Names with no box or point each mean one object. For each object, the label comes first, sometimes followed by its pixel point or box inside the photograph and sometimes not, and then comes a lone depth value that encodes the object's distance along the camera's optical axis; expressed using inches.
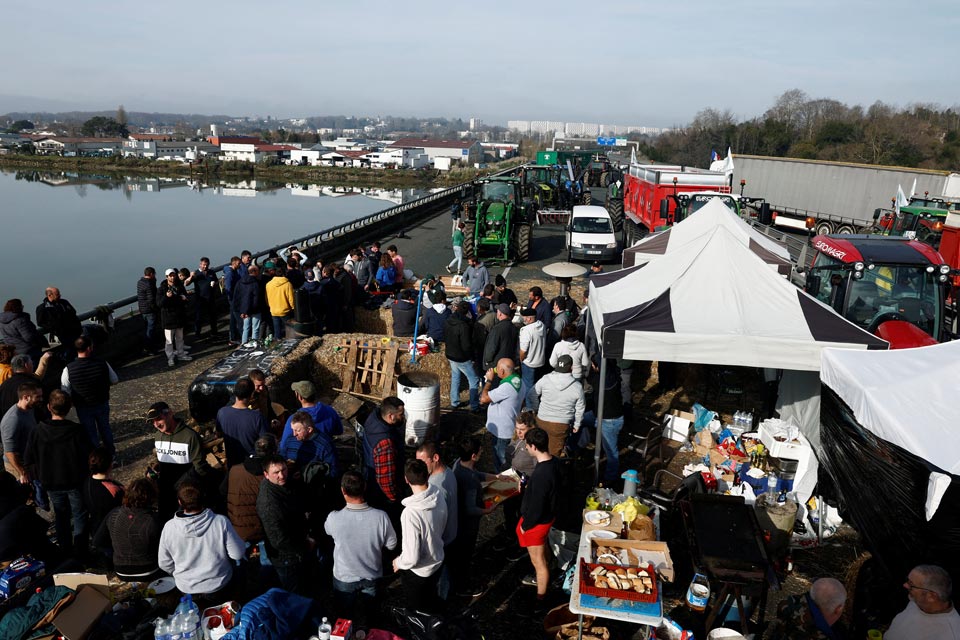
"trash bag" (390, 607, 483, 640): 161.7
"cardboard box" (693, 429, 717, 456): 294.7
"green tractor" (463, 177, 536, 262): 755.4
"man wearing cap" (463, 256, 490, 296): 478.6
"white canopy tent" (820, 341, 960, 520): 182.1
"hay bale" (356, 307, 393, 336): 476.1
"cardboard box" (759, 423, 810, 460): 270.1
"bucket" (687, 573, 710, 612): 195.6
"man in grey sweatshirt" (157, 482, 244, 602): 163.6
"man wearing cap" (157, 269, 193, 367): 391.2
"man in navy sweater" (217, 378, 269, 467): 221.3
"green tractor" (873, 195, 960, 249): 716.7
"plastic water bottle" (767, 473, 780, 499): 247.9
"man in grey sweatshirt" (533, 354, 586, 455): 256.4
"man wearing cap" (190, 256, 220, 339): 454.3
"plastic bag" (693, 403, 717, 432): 309.0
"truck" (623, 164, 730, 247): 739.2
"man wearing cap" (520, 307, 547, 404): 322.7
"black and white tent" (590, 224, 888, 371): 256.1
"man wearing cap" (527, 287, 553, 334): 359.0
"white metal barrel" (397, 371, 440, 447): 286.8
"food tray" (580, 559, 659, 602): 169.9
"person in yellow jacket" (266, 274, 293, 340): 407.8
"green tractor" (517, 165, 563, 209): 1131.9
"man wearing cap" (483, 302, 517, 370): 320.2
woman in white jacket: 284.5
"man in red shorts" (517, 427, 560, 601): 192.2
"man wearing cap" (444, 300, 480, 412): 326.6
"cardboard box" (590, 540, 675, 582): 190.7
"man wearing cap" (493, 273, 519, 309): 401.7
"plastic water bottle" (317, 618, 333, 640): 152.5
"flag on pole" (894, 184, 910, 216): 795.2
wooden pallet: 375.2
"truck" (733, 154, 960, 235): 1016.9
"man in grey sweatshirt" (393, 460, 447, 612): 169.0
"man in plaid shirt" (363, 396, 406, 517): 213.0
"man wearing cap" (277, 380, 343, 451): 228.1
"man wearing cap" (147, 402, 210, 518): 203.8
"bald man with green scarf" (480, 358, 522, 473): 262.1
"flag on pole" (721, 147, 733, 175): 768.8
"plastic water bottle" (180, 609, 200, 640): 151.9
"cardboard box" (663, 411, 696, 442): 305.4
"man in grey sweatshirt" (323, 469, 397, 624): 167.9
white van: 742.5
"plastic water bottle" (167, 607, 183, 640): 151.3
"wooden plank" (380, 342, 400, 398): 373.4
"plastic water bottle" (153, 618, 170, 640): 150.8
